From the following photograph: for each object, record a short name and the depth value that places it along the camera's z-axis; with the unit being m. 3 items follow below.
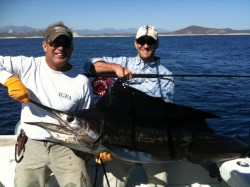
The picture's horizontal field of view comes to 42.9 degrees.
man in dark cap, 2.42
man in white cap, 2.77
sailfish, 2.22
